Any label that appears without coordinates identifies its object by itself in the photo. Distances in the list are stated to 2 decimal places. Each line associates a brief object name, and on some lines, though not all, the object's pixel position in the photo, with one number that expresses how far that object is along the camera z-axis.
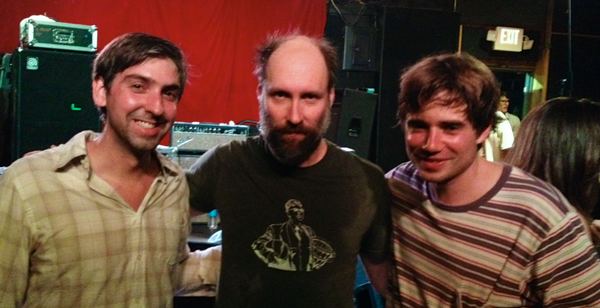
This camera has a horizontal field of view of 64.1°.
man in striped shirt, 1.23
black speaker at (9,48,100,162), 3.23
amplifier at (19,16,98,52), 3.28
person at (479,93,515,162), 4.55
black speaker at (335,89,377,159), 4.55
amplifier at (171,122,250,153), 3.08
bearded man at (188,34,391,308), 1.41
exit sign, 6.04
